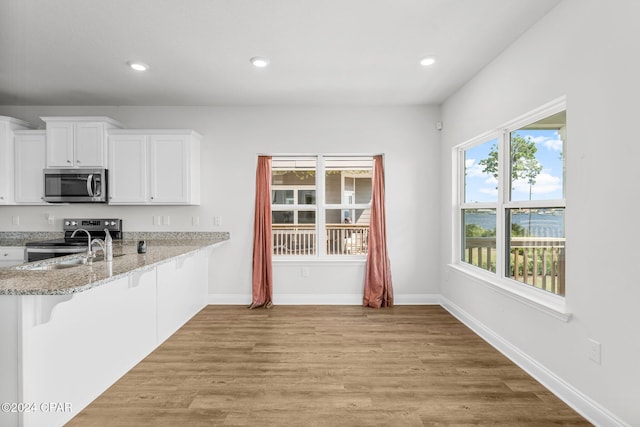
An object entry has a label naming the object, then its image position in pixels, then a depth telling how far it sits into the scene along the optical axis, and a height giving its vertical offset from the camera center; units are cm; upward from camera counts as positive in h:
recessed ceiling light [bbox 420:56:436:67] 293 +142
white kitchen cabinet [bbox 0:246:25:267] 346 -45
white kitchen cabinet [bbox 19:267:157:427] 163 -80
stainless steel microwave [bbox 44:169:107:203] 375 +33
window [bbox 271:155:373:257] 439 +13
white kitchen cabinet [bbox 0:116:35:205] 373 +64
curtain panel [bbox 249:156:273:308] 414 -39
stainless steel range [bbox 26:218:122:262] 341 -31
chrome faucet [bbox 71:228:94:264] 236 -33
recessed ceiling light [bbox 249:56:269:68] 293 +142
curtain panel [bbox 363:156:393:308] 414 -60
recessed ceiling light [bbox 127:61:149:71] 302 +142
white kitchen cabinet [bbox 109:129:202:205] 384 +57
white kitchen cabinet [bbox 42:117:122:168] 375 +85
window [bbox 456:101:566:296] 237 +10
